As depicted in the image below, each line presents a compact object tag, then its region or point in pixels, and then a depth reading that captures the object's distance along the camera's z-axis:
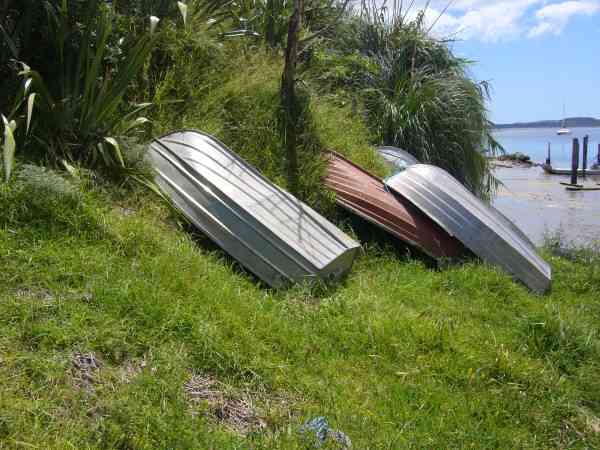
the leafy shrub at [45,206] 3.54
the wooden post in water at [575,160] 24.82
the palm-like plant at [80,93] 4.35
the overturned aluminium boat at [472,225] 5.33
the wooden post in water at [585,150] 28.81
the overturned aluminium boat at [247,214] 4.21
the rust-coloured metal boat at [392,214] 5.43
